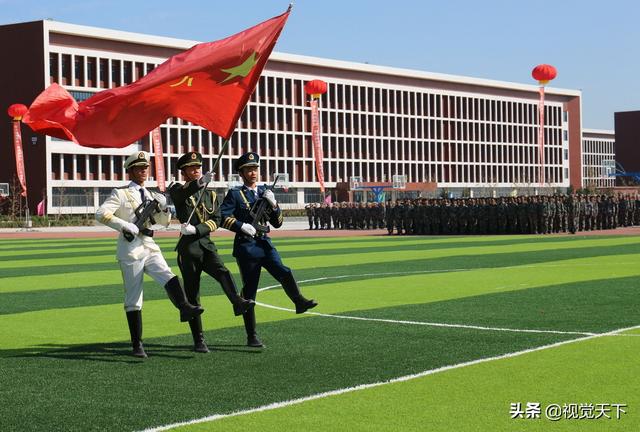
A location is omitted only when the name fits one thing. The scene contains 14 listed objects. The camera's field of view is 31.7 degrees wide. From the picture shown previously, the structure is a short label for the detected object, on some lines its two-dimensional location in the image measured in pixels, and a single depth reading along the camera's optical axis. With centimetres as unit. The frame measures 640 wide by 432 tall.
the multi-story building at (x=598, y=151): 17865
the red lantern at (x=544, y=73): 6762
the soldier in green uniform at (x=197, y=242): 1092
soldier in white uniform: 1055
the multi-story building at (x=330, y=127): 9175
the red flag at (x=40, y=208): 8789
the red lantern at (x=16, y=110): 7244
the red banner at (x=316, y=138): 8488
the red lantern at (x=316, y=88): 7781
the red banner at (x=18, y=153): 7606
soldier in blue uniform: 1126
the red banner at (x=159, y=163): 5090
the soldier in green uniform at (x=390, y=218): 5025
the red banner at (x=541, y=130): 7350
